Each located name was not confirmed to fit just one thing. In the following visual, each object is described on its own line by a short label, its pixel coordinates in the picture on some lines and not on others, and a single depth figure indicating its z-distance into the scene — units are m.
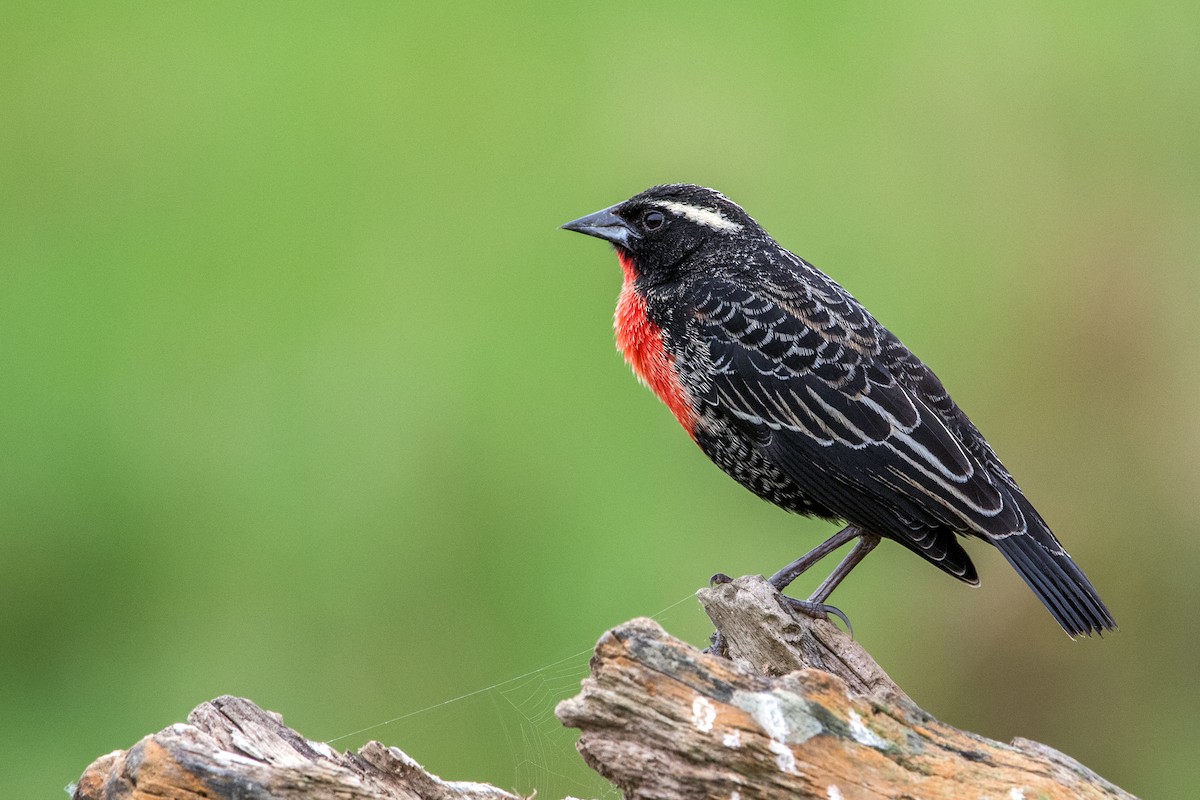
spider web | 11.34
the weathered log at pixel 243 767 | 8.01
